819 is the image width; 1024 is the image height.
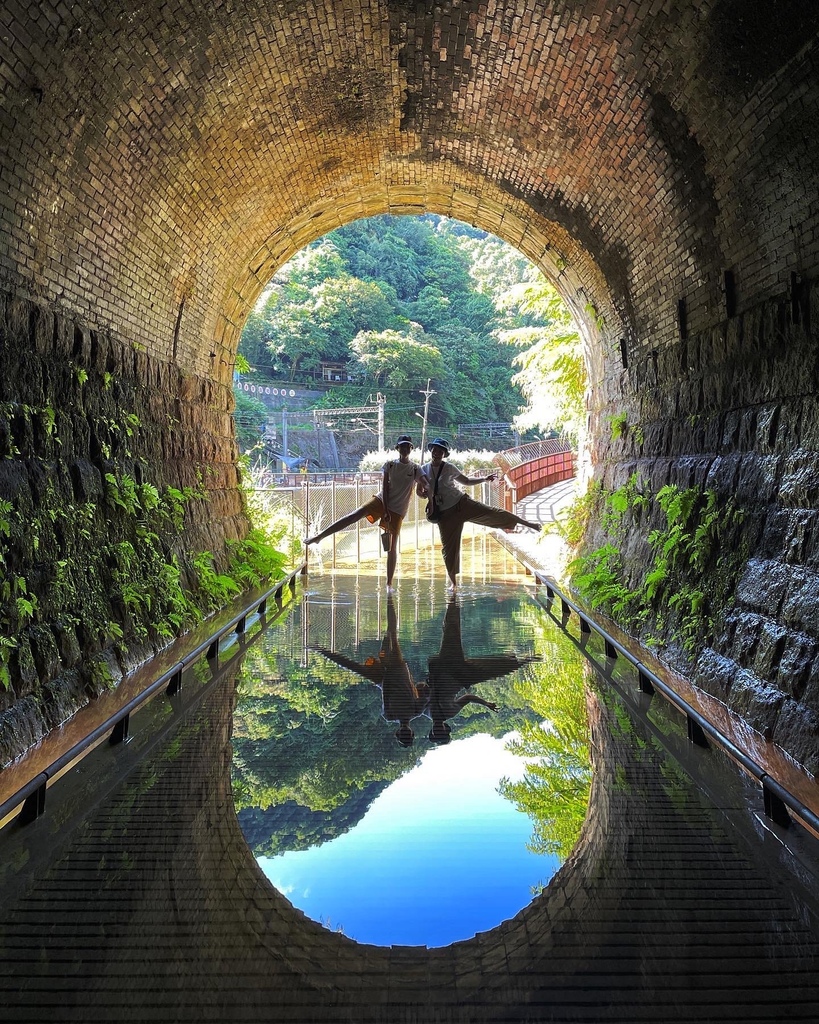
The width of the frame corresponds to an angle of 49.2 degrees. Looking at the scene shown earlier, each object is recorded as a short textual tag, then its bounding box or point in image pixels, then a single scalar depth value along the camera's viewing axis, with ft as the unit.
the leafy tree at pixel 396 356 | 177.99
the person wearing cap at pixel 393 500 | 36.63
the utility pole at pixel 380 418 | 161.68
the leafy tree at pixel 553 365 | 51.42
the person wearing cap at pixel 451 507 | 35.94
